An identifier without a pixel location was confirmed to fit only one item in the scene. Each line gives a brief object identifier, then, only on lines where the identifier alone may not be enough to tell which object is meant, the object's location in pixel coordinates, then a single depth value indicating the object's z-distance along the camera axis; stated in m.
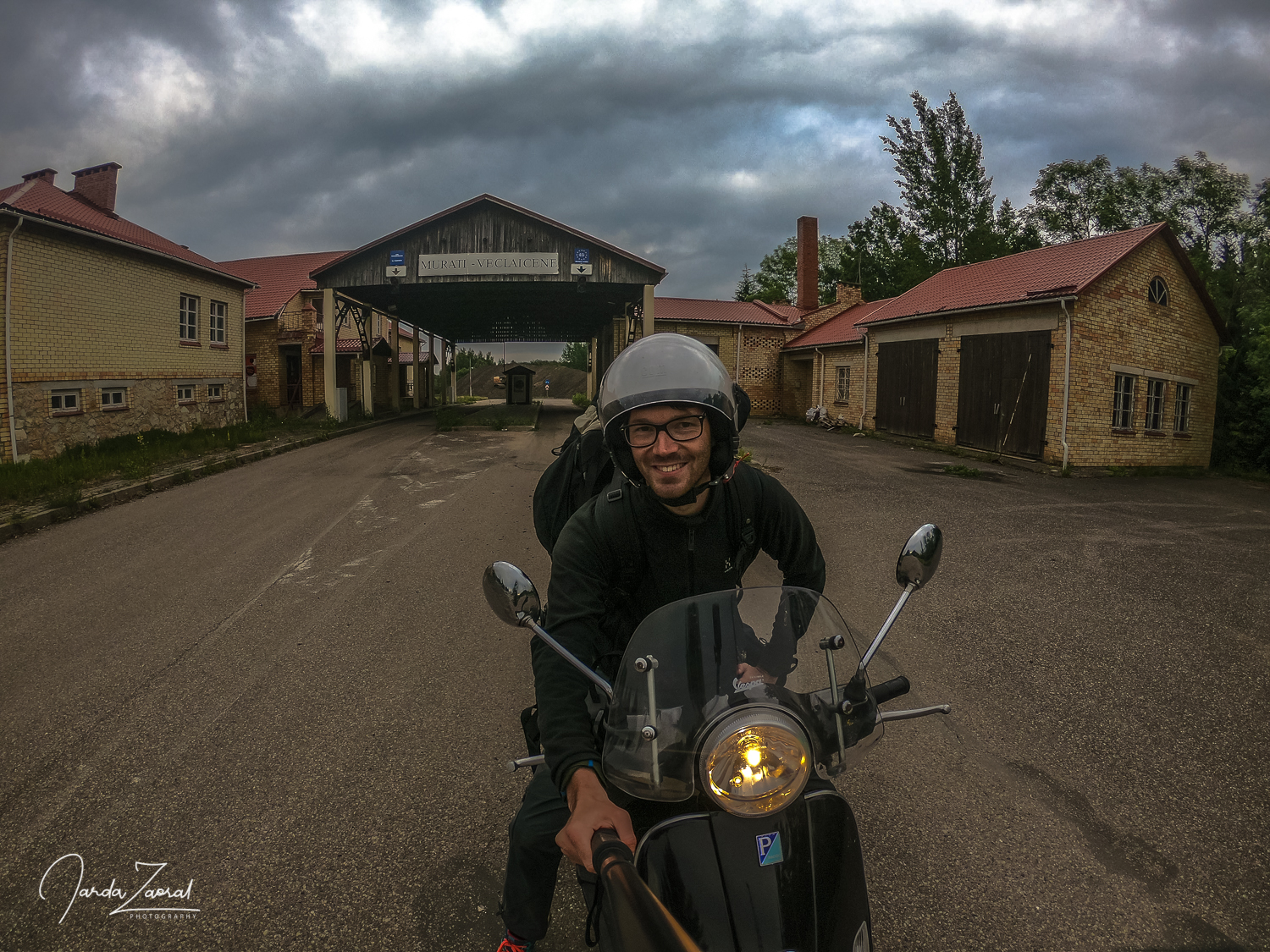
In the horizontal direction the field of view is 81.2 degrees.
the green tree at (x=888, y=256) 41.38
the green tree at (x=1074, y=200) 39.19
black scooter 1.35
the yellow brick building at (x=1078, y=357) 15.36
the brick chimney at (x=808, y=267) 33.78
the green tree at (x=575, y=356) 111.06
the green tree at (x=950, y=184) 40.06
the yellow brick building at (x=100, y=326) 13.54
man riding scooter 1.93
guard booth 48.69
